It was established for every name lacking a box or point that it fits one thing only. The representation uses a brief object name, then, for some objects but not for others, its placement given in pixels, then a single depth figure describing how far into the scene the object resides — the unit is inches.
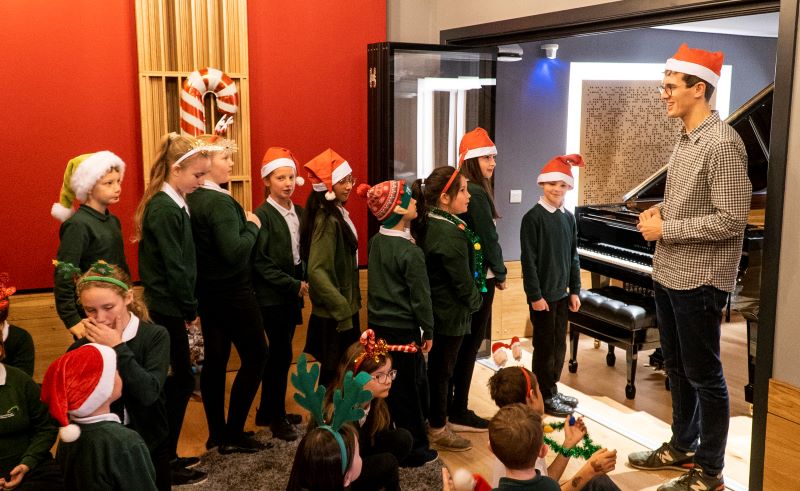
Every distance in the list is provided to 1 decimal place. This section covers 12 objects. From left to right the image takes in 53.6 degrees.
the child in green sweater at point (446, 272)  143.9
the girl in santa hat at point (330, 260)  144.8
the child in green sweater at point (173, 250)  126.4
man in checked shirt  120.8
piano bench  179.5
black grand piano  175.2
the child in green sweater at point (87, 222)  126.8
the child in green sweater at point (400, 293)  134.6
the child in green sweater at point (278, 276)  148.3
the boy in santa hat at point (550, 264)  162.4
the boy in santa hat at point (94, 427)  83.5
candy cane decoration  176.4
